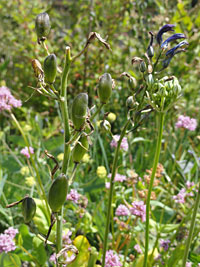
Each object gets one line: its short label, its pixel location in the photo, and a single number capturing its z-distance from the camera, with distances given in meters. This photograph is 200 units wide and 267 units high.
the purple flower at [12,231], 0.72
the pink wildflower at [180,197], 0.80
